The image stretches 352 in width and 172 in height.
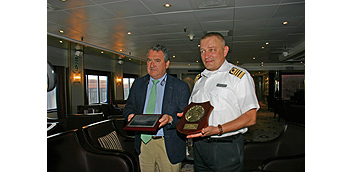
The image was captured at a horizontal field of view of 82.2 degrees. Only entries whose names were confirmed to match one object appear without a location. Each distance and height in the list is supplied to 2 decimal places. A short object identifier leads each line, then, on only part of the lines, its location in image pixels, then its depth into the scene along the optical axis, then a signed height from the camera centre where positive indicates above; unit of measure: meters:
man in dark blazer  1.69 -0.20
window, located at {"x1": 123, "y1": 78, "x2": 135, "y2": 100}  14.06 +0.21
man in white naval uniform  1.36 -0.16
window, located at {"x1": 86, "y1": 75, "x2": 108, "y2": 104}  10.66 +0.02
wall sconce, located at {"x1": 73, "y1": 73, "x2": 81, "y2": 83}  8.96 +0.50
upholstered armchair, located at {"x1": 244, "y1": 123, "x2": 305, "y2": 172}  2.46 -0.76
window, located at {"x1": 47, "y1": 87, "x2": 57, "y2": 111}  8.13 -0.49
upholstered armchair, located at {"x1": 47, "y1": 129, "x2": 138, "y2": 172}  1.96 -0.70
